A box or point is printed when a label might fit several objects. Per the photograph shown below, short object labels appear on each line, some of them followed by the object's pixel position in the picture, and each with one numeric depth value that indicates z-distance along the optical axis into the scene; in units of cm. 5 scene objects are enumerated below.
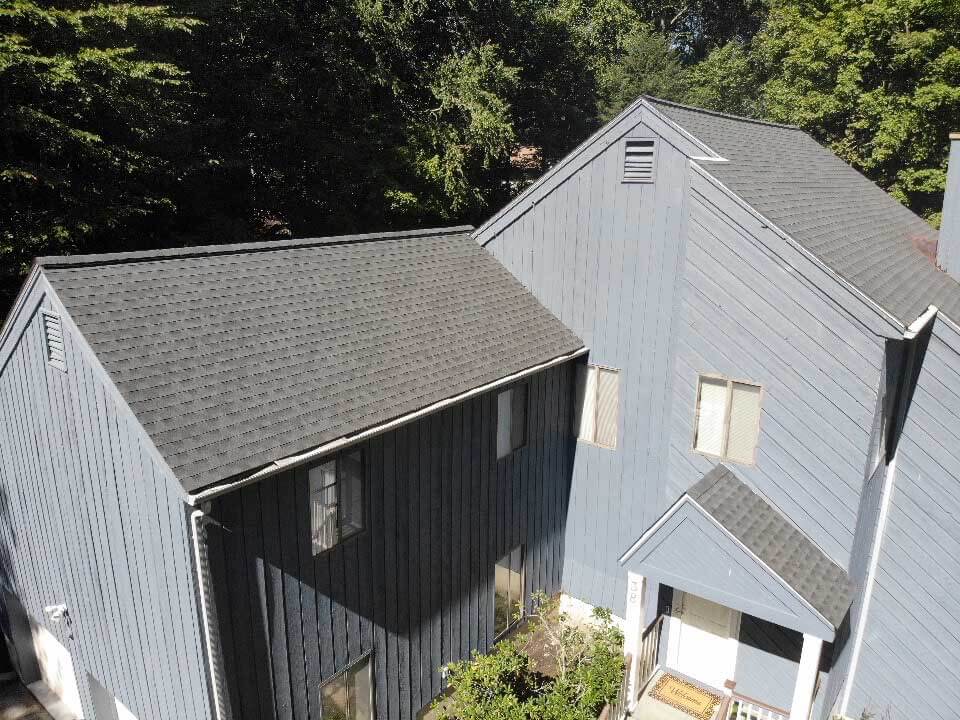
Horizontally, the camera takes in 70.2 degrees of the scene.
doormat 1095
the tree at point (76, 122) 1559
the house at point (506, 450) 784
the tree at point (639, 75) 3941
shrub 957
